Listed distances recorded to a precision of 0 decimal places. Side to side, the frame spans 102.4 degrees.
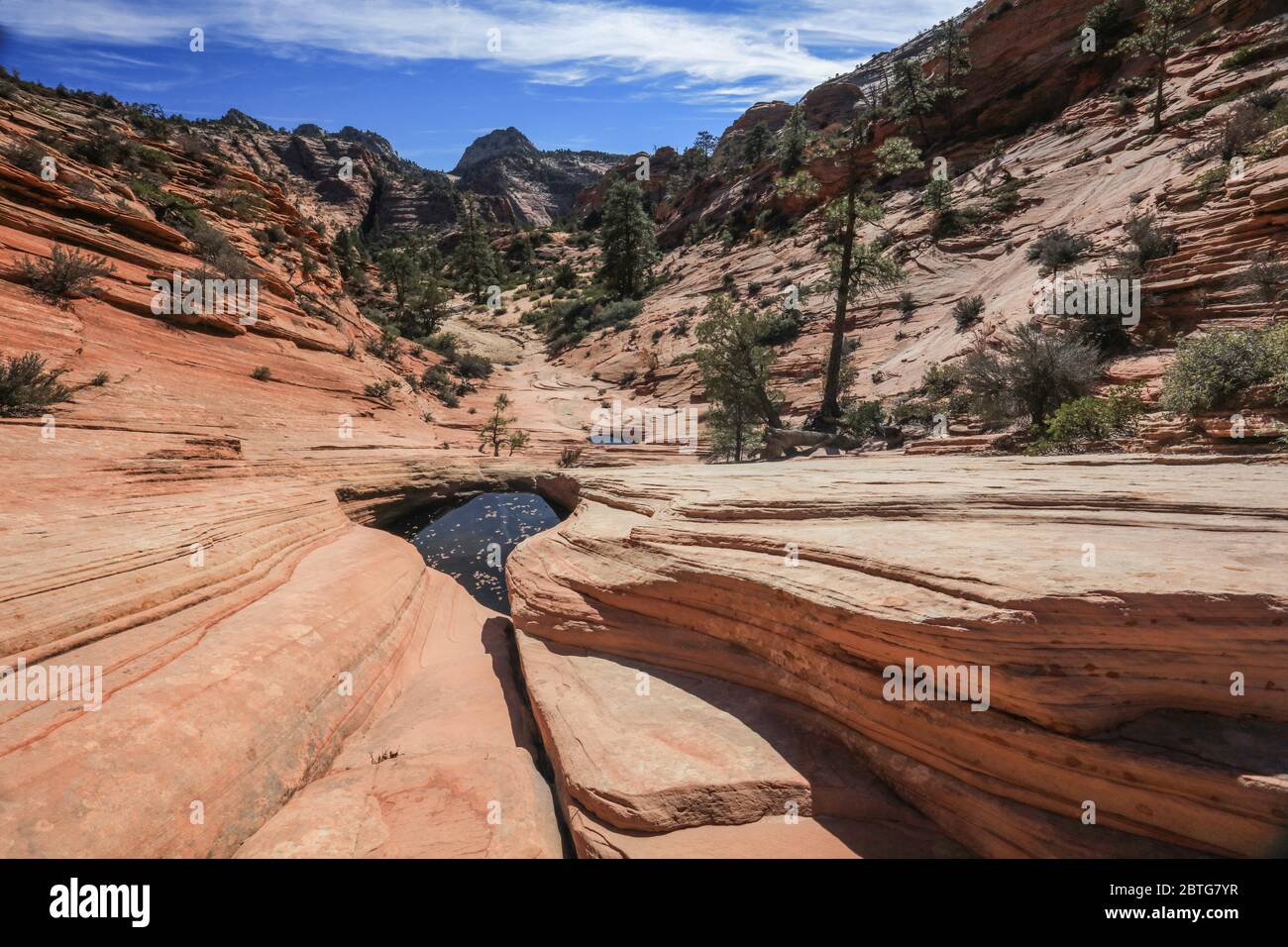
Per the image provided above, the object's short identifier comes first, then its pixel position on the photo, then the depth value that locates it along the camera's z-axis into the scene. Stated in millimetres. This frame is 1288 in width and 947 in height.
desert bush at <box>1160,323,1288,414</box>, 8195
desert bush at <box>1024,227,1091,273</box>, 16859
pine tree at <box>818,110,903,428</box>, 16211
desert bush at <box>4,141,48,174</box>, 15336
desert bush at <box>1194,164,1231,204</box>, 14195
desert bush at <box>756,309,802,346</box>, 26000
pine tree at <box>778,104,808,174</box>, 47000
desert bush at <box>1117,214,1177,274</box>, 13445
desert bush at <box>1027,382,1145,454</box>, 9398
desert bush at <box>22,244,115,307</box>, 12078
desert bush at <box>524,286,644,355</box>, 40438
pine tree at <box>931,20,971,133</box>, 39562
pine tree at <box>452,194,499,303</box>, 58219
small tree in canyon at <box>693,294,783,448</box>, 17422
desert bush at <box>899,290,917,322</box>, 22984
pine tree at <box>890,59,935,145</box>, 38147
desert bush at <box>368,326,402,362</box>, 25781
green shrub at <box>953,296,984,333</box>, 18531
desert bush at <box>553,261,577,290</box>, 56344
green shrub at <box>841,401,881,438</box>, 15555
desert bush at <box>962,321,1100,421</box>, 10953
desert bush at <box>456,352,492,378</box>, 32406
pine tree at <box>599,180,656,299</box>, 46312
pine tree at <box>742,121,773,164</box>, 59969
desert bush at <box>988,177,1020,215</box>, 25547
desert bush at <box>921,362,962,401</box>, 15320
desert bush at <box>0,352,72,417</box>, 8359
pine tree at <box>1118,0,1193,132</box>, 24328
